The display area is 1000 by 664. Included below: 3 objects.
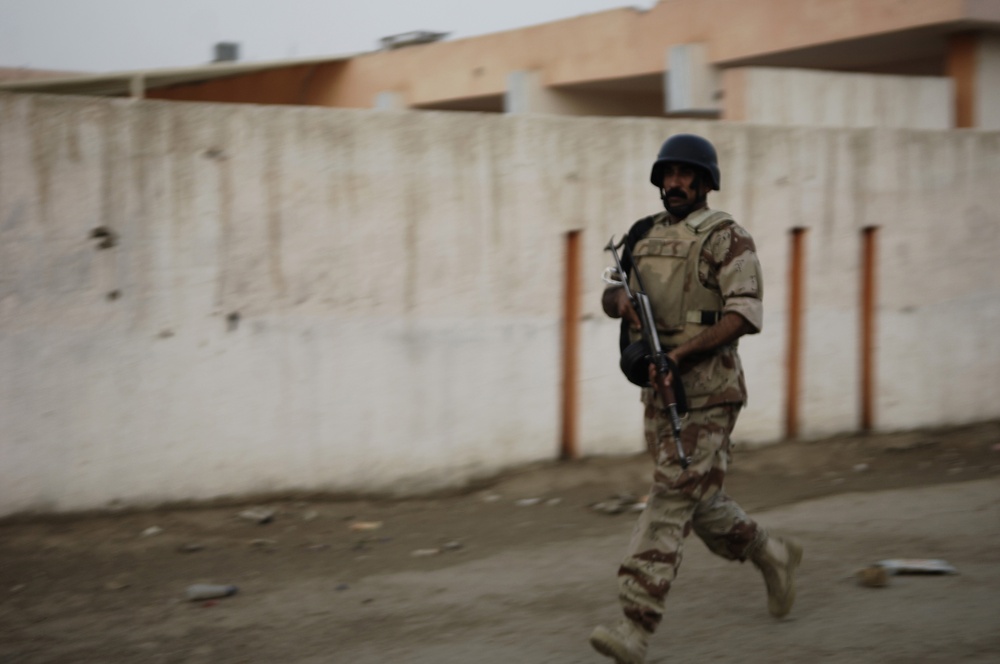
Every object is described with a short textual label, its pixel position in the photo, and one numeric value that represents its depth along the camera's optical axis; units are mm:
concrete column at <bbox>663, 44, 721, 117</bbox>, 13176
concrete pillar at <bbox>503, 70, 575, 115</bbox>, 15734
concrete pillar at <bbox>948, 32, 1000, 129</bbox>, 11375
